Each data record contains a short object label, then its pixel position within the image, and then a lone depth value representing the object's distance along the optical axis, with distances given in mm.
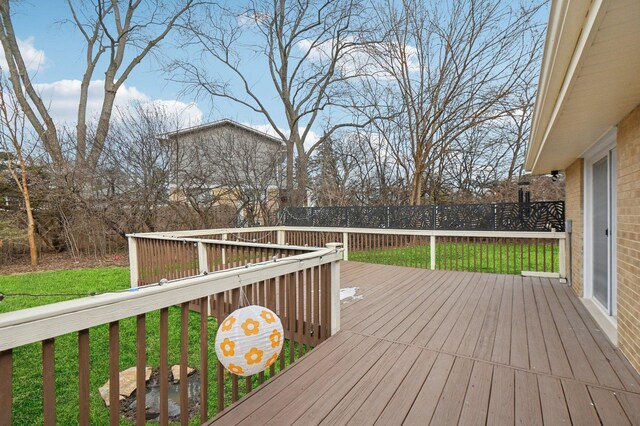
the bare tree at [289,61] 11727
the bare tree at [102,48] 9758
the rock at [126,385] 2697
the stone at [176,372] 3074
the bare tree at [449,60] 8773
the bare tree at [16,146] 7918
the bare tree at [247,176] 10281
